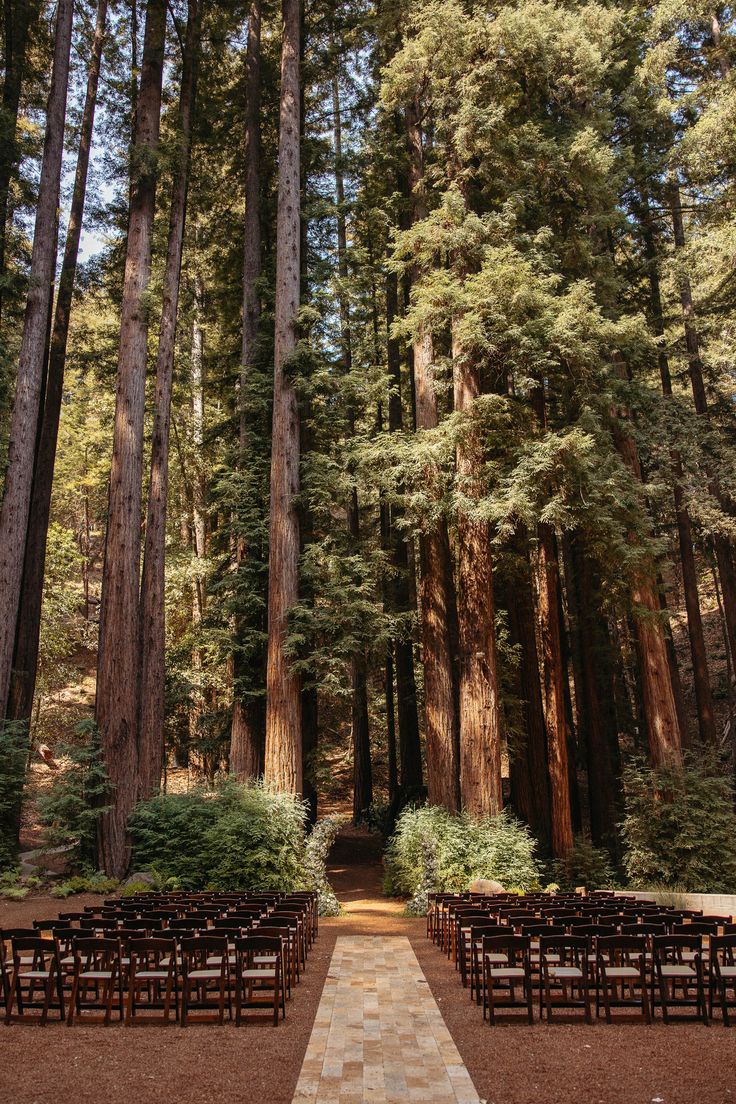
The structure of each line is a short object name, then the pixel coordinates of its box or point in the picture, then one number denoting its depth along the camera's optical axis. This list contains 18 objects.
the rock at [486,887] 11.80
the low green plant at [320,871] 13.40
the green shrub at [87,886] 12.66
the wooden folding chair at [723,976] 6.21
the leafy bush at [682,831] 13.95
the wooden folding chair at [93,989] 6.14
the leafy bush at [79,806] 13.44
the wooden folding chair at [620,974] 6.27
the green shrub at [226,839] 12.55
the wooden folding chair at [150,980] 6.18
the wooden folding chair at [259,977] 6.21
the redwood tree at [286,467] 14.38
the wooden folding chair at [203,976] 6.17
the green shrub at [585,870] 14.77
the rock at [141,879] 12.39
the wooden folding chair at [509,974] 6.23
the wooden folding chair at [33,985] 6.11
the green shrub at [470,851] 12.75
